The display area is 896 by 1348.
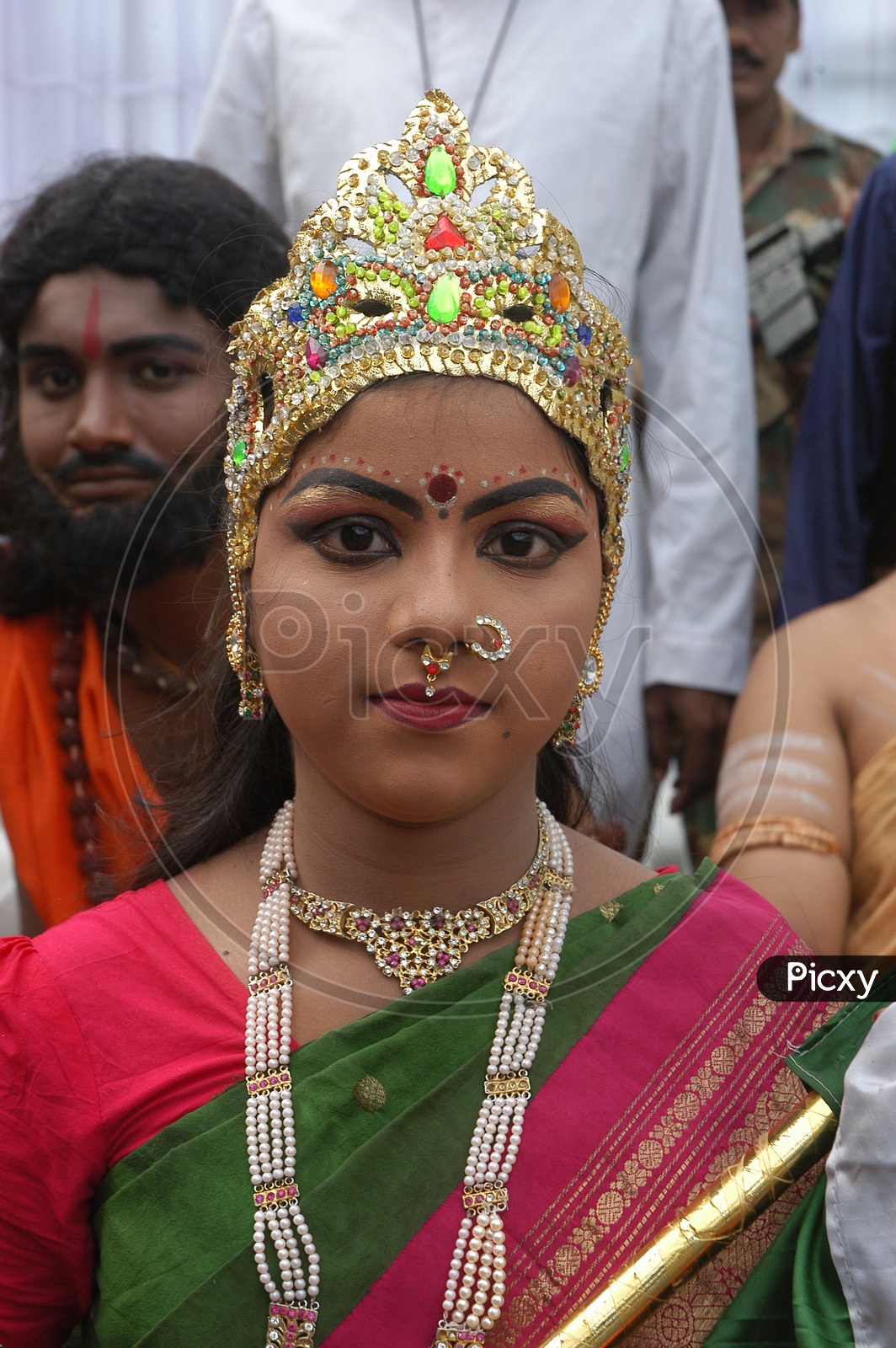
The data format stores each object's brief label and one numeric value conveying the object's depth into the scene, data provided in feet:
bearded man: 7.31
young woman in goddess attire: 6.09
